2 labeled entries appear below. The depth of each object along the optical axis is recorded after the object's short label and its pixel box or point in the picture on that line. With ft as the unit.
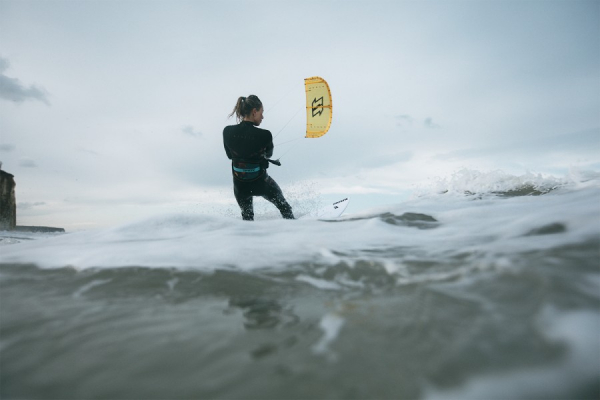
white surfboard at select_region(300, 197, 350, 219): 21.32
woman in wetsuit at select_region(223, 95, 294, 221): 16.10
